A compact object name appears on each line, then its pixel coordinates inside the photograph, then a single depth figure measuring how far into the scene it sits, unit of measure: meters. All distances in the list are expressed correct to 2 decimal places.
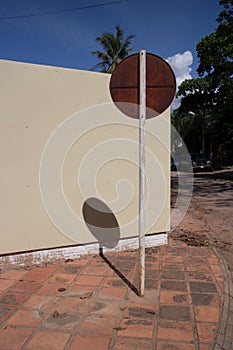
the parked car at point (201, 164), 25.20
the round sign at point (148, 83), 2.72
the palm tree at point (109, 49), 22.19
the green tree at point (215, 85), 14.66
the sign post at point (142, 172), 2.69
